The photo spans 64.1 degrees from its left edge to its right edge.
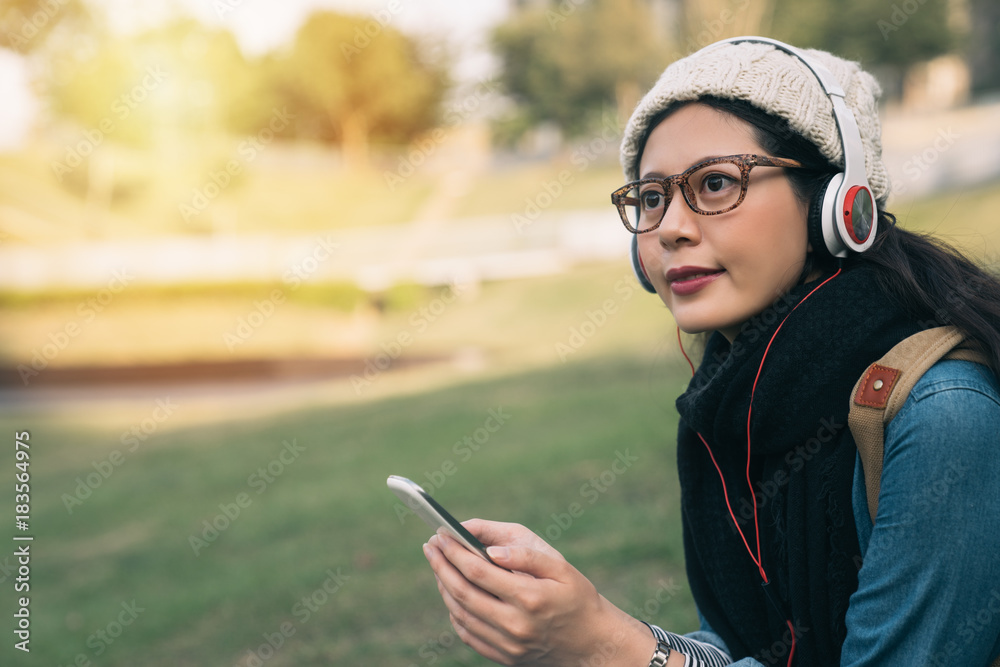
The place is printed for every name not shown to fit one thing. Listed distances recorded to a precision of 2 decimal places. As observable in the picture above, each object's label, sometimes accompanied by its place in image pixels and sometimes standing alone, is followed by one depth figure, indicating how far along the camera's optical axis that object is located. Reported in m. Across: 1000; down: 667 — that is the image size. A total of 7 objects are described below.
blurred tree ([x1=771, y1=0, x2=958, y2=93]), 23.86
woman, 1.17
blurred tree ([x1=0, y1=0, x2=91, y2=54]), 22.86
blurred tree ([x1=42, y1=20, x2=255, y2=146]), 22.89
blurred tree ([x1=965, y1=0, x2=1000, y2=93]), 24.47
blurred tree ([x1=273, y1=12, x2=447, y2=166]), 37.12
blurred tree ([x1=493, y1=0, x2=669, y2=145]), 29.61
